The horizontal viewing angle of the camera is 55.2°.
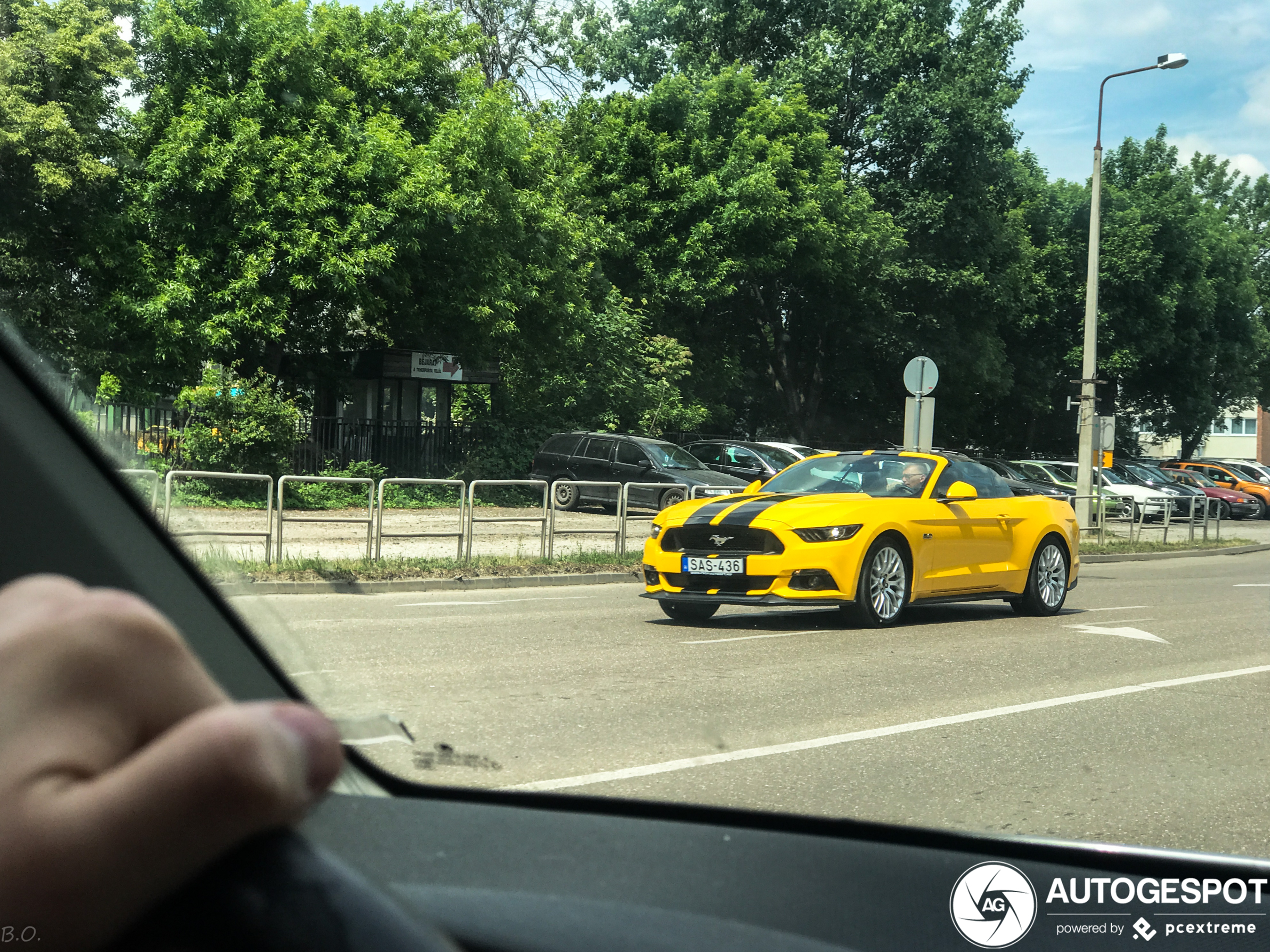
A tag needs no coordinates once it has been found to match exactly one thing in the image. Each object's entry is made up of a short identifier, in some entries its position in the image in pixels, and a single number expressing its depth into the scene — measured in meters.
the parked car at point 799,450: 27.05
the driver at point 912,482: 10.73
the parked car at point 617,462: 23.25
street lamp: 23.72
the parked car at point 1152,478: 37.34
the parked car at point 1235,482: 43.41
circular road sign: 18.23
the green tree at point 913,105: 35.97
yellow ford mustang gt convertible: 9.81
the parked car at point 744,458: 26.17
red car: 41.12
